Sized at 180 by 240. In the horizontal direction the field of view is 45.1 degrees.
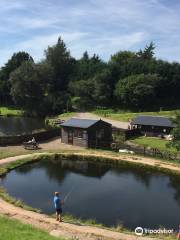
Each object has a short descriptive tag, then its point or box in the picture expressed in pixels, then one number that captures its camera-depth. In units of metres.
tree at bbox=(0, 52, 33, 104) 60.26
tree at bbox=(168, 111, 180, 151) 21.58
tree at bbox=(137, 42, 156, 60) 74.72
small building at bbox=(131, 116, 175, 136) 32.73
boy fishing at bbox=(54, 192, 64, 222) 13.08
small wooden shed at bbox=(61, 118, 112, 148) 27.52
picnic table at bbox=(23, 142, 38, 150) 26.33
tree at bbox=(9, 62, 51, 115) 51.86
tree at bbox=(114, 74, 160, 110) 48.33
